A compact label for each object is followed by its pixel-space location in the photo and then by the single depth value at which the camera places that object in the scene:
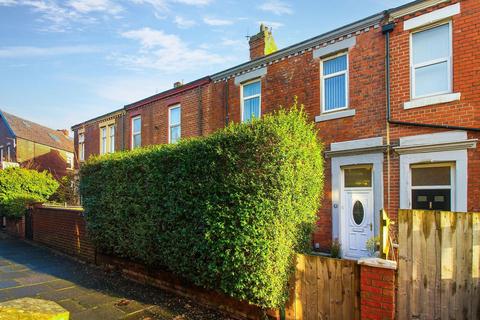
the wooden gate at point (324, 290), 4.32
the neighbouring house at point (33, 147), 31.64
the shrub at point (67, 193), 17.93
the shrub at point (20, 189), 14.59
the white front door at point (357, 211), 8.90
